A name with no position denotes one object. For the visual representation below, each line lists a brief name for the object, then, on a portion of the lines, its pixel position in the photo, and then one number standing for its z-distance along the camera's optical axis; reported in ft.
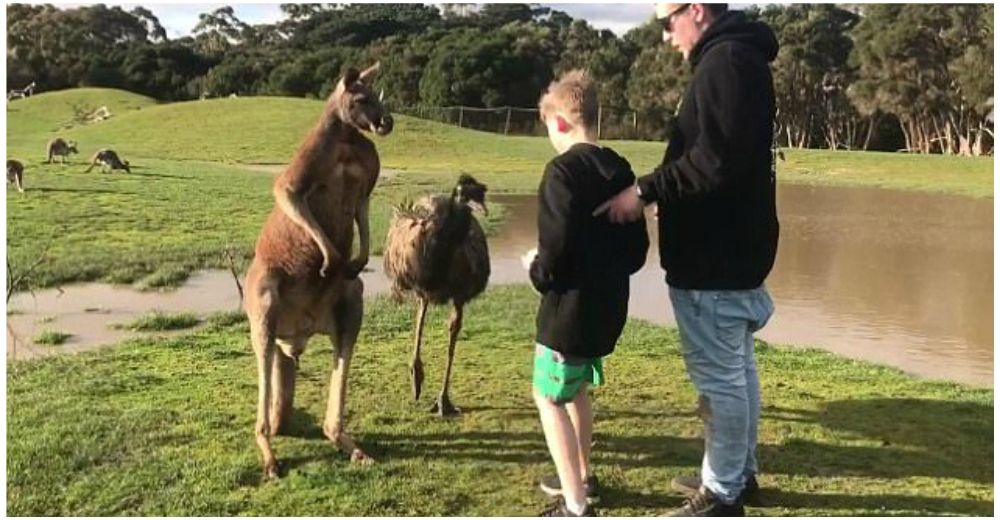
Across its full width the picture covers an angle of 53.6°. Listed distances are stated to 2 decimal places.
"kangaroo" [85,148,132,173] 69.82
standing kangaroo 13.51
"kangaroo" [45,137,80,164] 74.84
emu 17.63
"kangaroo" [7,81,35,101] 143.09
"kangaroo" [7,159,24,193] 54.03
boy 11.47
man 10.91
